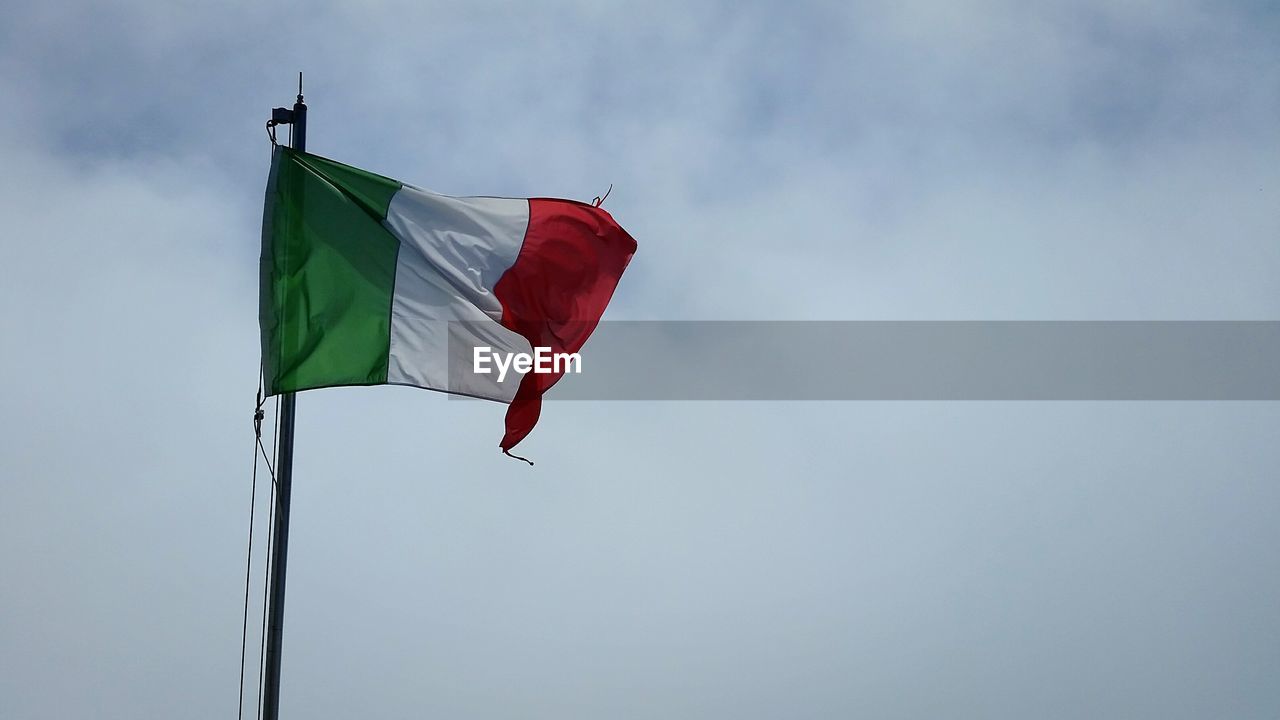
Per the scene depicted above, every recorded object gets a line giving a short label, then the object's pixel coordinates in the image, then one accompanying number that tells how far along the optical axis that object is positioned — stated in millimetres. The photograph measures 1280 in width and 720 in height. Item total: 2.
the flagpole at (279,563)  15625
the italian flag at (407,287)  18422
